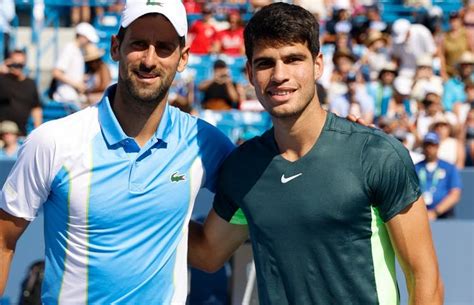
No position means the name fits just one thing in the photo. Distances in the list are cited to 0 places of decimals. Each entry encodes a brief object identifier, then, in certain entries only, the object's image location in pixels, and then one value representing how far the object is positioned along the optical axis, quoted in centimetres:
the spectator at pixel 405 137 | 1138
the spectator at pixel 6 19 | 1421
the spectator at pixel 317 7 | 1552
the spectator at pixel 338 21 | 1534
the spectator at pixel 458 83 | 1394
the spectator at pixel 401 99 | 1334
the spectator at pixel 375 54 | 1453
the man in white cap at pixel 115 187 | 404
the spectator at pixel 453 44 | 1563
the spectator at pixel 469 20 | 1599
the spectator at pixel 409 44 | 1486
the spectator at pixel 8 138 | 1102
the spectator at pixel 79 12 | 1523
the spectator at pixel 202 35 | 1464
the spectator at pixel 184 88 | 1303
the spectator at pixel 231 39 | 1465
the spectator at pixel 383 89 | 1345
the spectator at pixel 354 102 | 1276
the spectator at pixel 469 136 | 1245
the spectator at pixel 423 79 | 1366
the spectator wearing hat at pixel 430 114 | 1249
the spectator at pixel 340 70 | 1335
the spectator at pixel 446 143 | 1186
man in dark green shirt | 390
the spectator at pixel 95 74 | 1229
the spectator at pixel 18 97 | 1178
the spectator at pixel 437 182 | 1047
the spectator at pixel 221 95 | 1286
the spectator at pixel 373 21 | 1584
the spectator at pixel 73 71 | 1266
